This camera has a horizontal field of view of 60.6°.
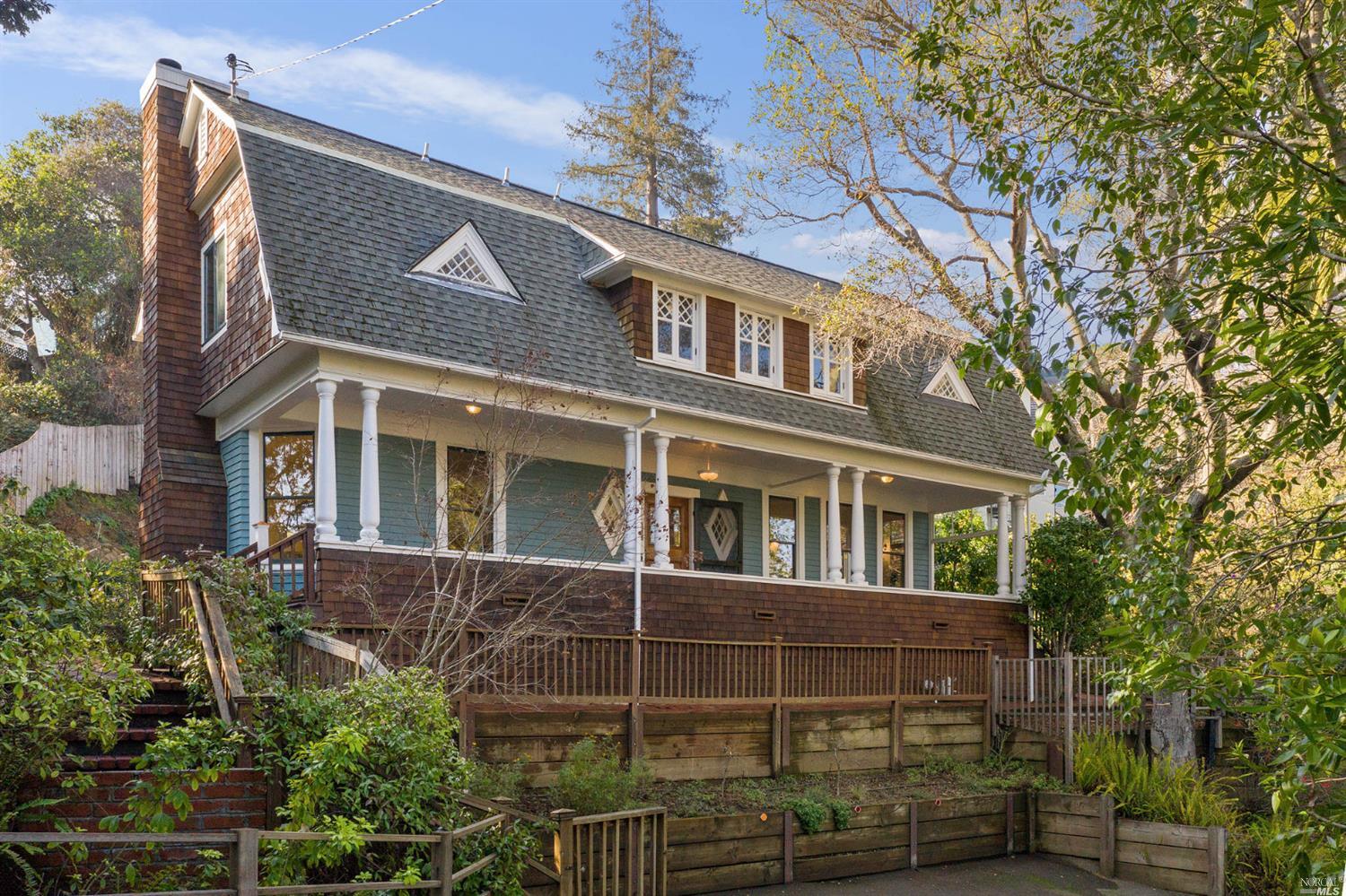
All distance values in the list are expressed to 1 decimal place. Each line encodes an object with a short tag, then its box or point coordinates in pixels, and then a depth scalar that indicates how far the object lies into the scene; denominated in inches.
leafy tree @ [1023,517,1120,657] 754.2
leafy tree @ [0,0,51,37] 736.3
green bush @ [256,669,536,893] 280.8
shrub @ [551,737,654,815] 389.1
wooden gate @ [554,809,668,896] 349.7
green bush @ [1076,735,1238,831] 504.1
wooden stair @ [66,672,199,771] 311.0
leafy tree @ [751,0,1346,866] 195.6
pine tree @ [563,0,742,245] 1432.1
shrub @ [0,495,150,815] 263.4
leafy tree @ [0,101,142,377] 1181.1
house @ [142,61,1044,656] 524.4
